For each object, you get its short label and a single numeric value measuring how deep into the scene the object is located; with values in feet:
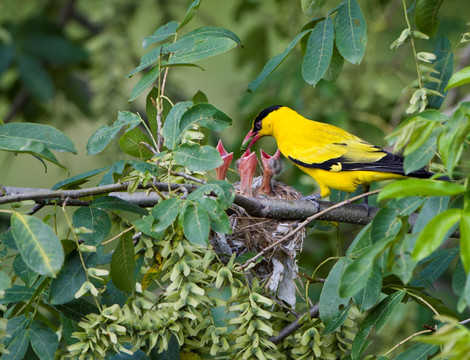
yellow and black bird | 21.77
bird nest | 18.62
